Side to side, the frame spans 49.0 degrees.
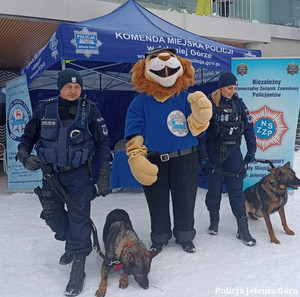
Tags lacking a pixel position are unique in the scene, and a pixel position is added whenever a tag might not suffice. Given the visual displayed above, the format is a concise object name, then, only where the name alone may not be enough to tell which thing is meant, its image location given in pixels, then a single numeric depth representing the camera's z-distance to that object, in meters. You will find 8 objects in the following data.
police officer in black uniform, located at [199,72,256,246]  3.08
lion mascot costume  2.74
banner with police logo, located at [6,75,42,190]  5.31
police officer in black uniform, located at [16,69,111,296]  2.37
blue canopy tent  3.63
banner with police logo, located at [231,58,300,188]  4.14
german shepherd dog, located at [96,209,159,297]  2.35
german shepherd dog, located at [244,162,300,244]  3.10
